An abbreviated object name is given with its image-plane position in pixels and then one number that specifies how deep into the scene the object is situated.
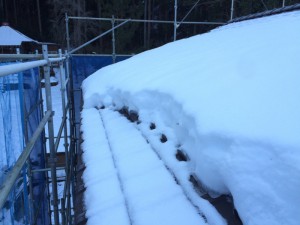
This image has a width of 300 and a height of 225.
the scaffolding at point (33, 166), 1.05
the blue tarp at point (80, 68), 6.32
